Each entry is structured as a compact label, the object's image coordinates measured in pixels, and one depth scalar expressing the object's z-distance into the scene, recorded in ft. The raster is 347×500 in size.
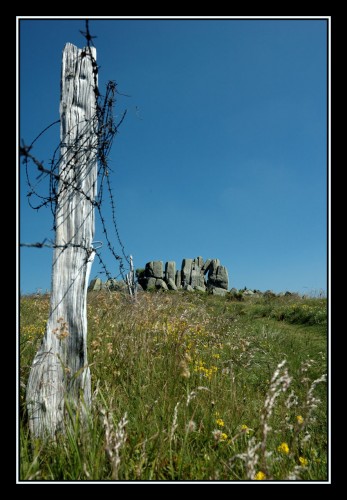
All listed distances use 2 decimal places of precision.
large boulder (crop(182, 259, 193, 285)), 106.63
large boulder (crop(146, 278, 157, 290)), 97.60
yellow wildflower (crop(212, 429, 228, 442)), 7.33
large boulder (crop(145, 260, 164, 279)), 102.32
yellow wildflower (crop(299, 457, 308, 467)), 8.68
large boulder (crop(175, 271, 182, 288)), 104.54
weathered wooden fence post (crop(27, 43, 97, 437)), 8.51
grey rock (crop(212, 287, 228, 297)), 93.64
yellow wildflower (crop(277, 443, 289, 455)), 8.41
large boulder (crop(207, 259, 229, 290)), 105.49
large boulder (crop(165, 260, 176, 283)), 103.09
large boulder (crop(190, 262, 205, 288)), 106.11
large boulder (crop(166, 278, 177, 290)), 97.80
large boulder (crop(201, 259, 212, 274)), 112.16
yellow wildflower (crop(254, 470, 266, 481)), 7.07
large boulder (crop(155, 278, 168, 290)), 97.40
